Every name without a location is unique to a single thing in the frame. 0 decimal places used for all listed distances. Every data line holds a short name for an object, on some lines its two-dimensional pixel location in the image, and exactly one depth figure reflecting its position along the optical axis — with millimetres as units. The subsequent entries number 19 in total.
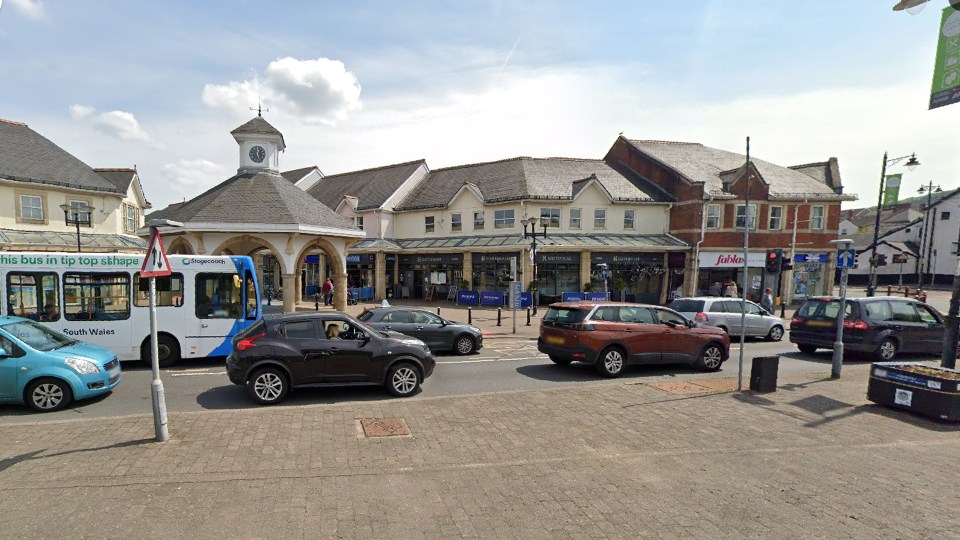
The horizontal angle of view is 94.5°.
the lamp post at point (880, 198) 18656
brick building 28188
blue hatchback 6965
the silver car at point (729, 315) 15766
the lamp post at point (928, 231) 48969
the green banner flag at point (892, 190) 20683
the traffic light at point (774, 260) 13500
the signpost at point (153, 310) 5730
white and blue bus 9969
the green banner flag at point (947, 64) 8320
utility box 8586
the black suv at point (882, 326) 12133
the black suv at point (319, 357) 7695
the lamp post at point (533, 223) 19503
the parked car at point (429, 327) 12359
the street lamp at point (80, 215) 19828
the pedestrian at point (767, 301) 22831
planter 6973
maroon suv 9984
